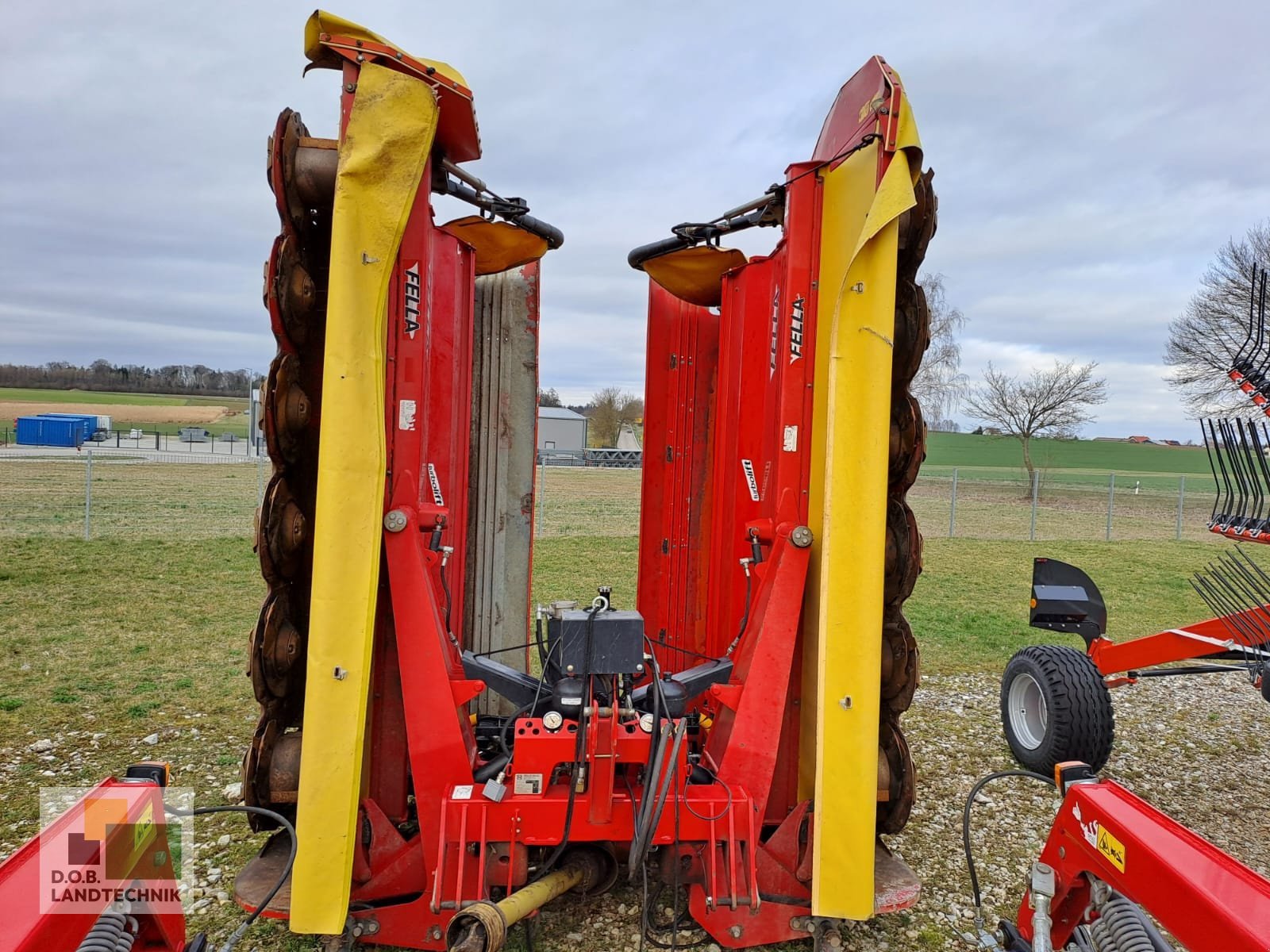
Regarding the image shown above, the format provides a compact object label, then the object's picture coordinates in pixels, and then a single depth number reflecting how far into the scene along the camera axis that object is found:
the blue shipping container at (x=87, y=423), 46.12
